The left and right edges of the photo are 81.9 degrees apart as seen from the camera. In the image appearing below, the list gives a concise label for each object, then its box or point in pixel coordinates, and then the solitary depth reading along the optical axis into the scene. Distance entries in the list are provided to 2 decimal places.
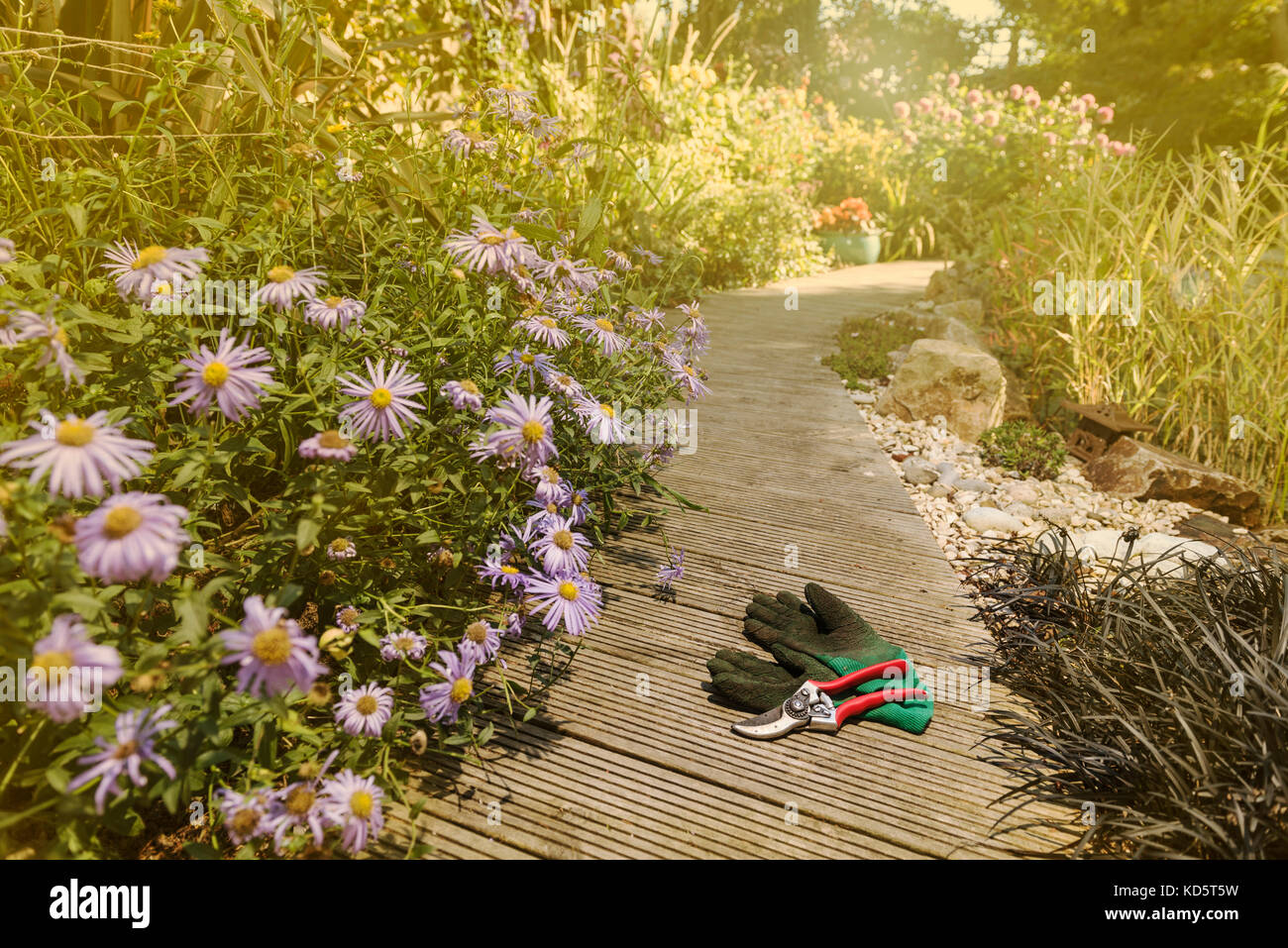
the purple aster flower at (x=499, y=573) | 1.61
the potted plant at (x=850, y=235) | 10.16
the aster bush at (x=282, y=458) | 1.05
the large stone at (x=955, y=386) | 3.90
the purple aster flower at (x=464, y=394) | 1.53
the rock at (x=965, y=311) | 5.60
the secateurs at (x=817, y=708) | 1.78
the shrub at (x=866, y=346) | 4.80
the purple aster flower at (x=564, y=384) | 1.88
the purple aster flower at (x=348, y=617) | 1.40
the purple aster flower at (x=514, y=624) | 1.61
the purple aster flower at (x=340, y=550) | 1.41
